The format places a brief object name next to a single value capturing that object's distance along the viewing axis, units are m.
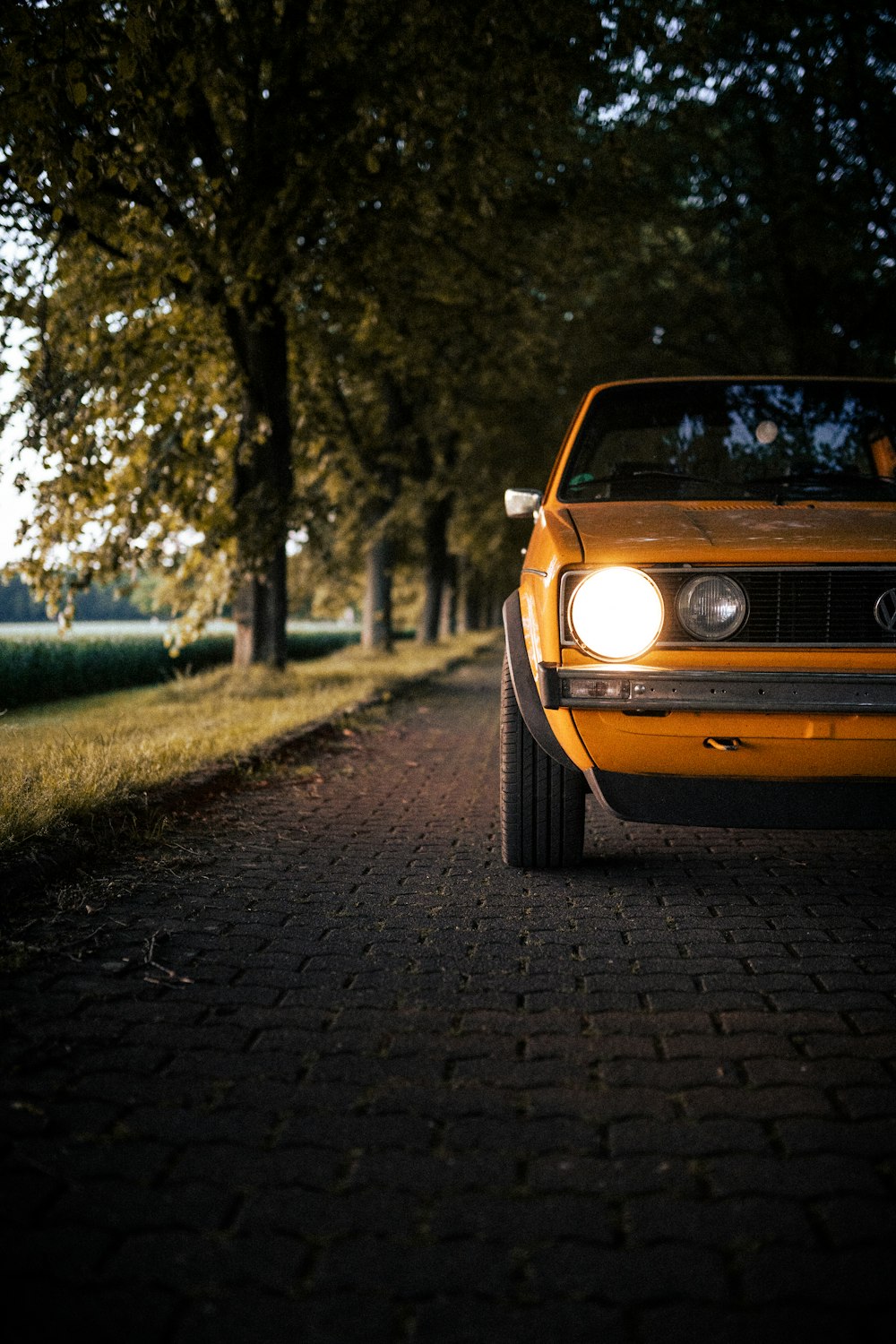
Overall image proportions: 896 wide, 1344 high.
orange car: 3.38
